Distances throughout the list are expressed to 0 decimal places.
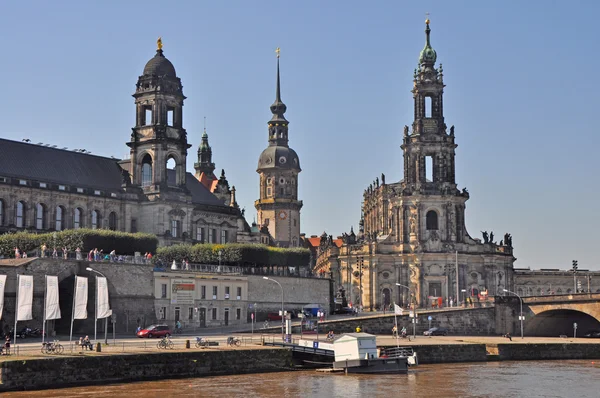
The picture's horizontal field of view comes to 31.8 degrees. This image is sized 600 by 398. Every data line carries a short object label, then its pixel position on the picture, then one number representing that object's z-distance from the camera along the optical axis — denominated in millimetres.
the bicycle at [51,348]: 58062
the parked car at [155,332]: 74062
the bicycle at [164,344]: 64188
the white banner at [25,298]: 64750
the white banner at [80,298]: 68125
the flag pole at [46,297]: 65294
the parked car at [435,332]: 96750
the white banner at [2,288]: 65938
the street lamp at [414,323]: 90381
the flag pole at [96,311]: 70725
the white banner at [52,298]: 65806
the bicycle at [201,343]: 66438
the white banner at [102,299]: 69750
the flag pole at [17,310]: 64225
